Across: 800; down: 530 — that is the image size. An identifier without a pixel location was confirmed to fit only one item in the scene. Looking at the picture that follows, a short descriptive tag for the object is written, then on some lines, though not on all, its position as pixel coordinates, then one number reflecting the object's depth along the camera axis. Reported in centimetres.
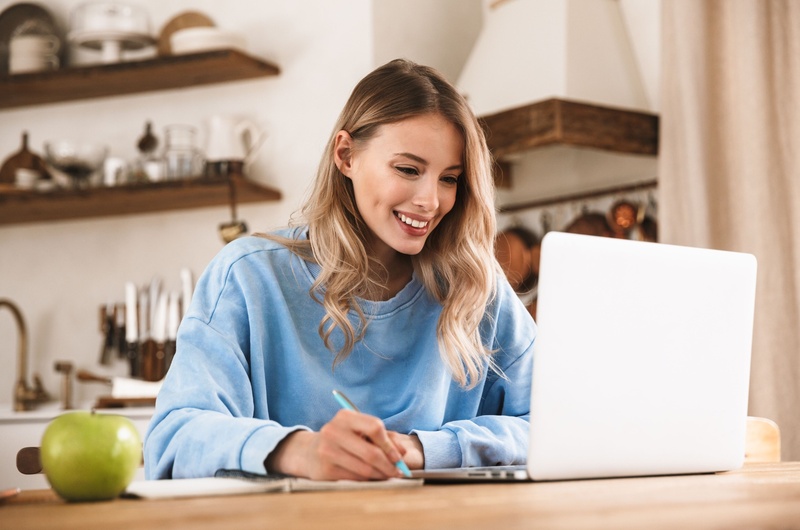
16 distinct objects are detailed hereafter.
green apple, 101
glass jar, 346
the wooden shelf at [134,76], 338
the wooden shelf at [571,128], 297
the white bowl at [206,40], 341
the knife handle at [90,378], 347
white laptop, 116
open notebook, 106
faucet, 359
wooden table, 84
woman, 147
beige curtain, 264
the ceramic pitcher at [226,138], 338
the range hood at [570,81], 302
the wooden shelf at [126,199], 336
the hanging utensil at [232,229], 337
